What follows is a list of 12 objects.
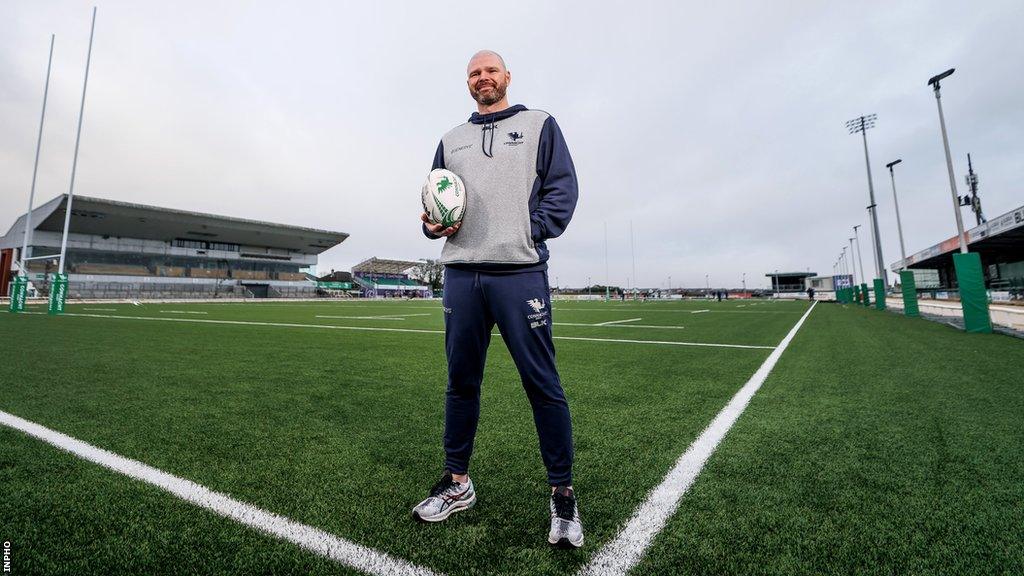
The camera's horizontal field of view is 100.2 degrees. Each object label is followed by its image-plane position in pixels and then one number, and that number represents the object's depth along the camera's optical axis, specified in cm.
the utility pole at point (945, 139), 1410
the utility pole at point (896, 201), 2602
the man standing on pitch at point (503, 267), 163
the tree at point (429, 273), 9312
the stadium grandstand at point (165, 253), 4478
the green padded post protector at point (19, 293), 1540
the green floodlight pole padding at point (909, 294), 1395
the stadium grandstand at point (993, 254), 1981
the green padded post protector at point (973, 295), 802
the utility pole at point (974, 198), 4188
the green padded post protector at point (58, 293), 1399
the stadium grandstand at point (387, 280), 7950
